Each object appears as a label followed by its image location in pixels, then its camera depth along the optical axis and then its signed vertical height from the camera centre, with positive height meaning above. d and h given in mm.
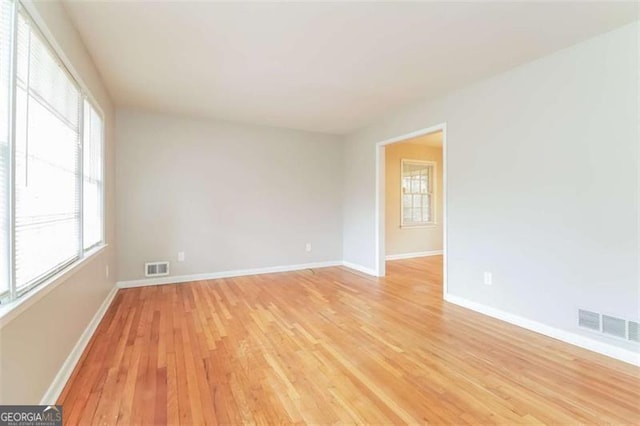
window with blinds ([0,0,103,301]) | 1318 +300
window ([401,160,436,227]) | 6453 +452
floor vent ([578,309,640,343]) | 2129 -828
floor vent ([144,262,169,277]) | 4242 -803
